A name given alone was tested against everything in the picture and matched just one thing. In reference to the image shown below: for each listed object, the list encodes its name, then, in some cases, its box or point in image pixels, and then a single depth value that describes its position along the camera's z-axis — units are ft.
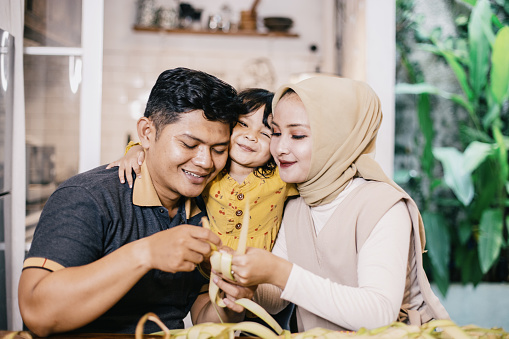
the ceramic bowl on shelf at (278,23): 16.48
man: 3.53
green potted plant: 10.74
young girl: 5.46
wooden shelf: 16.22
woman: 4.18
